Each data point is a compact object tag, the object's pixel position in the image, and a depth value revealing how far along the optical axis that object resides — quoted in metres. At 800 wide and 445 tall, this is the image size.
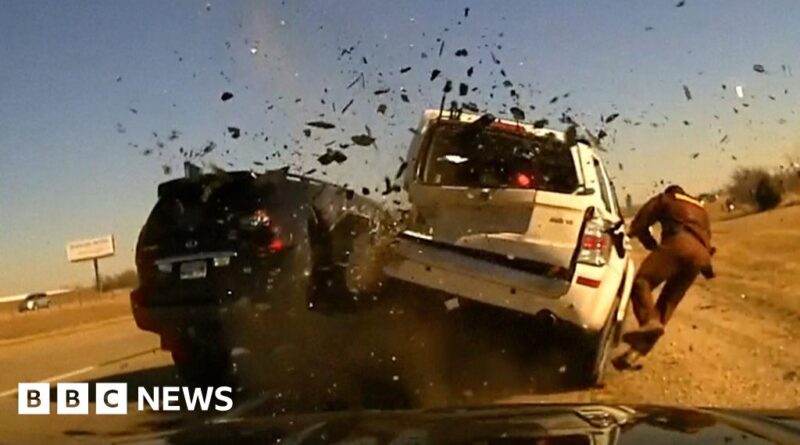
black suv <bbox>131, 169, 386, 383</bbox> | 10.26
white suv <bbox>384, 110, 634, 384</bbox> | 9.38
